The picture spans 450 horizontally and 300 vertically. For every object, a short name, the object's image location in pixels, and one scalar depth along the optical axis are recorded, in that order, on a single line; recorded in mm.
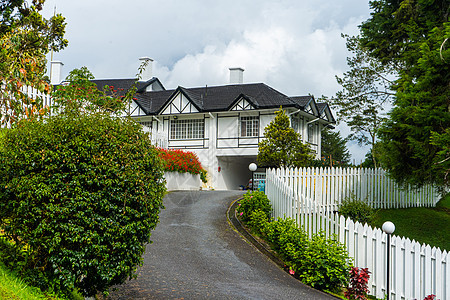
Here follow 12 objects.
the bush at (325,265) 9000
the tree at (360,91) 29422
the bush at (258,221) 12332
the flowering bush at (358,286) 8922
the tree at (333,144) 48875
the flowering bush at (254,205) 13305
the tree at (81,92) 6227
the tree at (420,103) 12227
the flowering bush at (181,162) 21806
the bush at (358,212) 12695
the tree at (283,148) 19844
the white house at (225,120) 28047
